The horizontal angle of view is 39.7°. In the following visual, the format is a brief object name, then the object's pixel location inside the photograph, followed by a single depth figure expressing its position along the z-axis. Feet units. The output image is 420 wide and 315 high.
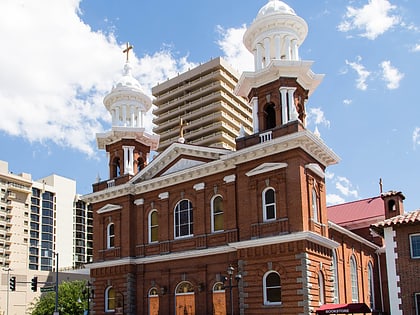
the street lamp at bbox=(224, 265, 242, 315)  101.42
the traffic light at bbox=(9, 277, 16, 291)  135.92
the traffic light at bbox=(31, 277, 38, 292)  135.10
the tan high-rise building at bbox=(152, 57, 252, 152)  375.04
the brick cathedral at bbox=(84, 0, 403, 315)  104.42
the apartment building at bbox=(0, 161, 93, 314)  321.52
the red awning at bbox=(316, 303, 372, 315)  95.68
